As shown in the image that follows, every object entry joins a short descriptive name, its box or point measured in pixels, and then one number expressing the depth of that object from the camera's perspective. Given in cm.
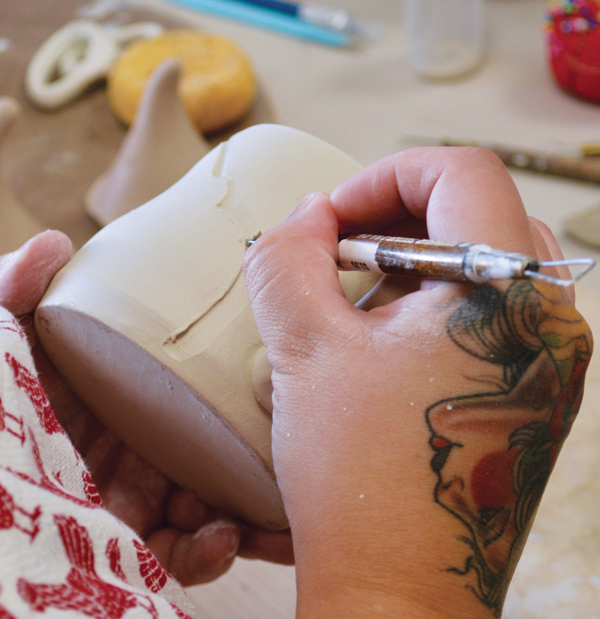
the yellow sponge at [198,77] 58
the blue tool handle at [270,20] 72
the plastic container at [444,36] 62
